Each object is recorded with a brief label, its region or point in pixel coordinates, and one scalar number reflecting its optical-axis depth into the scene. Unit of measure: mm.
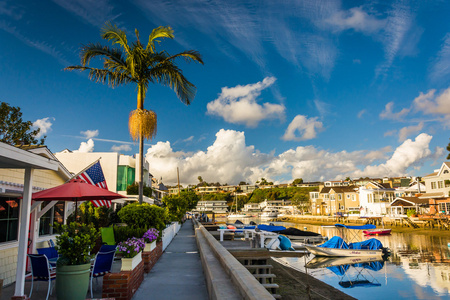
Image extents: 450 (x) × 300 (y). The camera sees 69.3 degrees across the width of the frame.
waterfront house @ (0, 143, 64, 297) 5227
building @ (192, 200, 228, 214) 148538
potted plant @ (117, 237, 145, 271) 6172
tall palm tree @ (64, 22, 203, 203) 11984
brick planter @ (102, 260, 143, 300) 5801
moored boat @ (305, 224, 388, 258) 24984
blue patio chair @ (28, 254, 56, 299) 6156
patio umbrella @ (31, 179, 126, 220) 7652
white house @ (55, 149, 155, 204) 29781
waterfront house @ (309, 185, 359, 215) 77000
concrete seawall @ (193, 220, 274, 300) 3999
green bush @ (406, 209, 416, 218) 56194
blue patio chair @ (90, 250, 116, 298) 6425
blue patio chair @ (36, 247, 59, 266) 8211
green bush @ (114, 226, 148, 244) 9307
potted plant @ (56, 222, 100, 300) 5156
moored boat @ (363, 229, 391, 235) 43688
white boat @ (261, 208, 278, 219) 102688
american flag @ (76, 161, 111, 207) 11562
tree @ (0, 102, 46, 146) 25234
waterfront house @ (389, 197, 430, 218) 57438
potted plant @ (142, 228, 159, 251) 9048
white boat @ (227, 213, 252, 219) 96875
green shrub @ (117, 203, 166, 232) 10320
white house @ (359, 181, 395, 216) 66438
